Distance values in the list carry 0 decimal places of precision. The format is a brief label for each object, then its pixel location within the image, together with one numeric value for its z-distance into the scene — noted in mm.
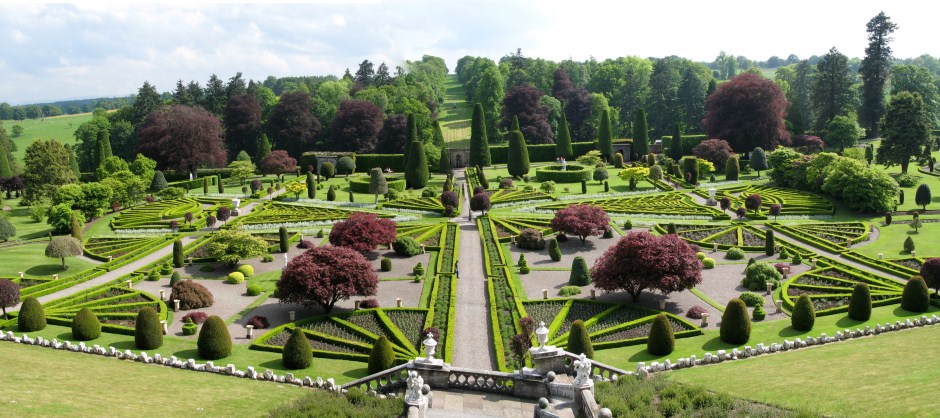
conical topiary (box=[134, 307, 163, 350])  33812
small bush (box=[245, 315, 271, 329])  37656
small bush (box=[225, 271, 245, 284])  46344
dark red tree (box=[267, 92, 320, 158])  109750
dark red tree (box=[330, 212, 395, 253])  50344
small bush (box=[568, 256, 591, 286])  44469
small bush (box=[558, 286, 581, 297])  42562
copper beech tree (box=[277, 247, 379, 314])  38031
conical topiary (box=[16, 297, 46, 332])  36156
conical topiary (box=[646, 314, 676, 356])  32844
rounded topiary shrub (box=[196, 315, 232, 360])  32750
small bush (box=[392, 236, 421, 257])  52438
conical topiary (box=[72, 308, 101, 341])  35250
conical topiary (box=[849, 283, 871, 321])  36406
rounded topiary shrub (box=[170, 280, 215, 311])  40719
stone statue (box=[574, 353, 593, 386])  22891
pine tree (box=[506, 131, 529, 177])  86938
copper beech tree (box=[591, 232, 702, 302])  39094
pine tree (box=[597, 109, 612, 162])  100275
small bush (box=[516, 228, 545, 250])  54000
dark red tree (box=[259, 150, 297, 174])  90312
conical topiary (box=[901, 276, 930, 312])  37500
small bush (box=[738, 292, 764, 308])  39438
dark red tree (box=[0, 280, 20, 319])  37812
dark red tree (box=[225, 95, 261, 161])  111312
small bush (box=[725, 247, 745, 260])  50375
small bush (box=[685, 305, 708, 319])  37875
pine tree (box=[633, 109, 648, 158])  100106
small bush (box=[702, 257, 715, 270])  48156
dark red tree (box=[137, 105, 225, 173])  92750
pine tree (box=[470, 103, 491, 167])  91125
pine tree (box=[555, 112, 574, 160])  100938
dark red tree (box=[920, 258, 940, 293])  38875
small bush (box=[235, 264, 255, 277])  47938
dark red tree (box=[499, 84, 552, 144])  109688
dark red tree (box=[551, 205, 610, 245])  53781
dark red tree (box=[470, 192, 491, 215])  65125
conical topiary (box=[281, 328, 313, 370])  31875
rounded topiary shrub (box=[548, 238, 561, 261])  50625
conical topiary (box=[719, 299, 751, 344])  33656
